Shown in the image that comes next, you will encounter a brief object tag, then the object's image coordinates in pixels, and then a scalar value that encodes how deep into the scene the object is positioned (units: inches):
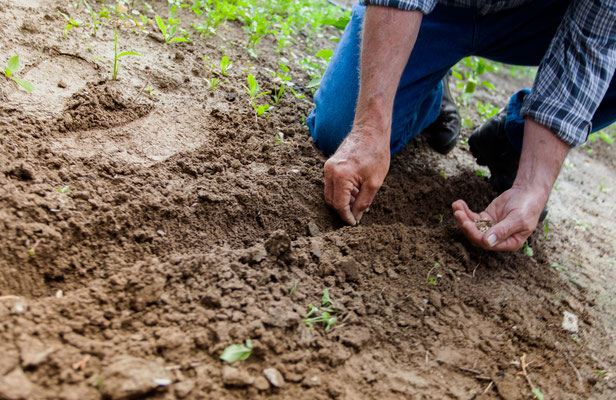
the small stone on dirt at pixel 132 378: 39.7
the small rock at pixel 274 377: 45.1
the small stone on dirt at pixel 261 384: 44.4
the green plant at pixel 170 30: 91.8
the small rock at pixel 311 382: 46.3
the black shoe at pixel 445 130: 102.1
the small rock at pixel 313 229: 68.0
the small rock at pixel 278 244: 57.6
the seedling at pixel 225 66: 91.2
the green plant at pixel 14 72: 67.4
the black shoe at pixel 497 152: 93.5
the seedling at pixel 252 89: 87.2
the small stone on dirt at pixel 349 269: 60.0
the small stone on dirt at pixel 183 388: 41.6
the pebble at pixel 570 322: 66.6
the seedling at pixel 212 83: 87.3
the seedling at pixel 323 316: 52.1
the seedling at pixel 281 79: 93.3
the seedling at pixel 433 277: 64.4
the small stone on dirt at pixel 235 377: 43.8
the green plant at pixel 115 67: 77.6
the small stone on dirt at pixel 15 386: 36.8
